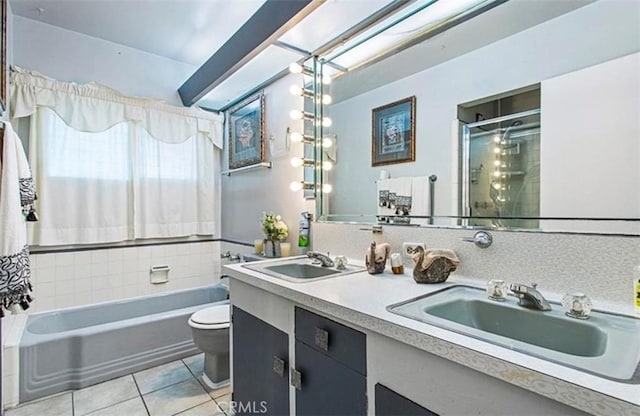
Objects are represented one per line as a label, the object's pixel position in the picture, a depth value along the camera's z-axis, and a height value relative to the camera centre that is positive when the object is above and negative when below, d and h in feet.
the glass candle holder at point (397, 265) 4.90 -0.90
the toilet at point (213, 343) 6.57 -2.86
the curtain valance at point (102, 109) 7.46 +2.73
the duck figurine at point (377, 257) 4.98 -0.81
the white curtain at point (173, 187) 9.31 +0.64
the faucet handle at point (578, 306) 2.96 -0.95
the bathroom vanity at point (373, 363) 2.03 -1.36
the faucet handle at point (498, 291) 3.60 -0.96
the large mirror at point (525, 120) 3.59 +1.18
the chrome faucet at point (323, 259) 5.72 -0.95
